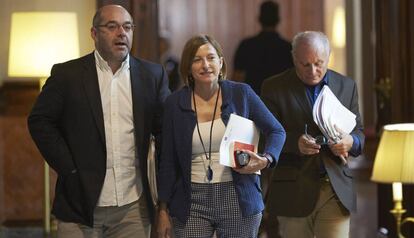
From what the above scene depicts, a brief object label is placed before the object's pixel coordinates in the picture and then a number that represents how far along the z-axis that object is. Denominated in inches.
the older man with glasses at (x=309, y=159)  288.2
